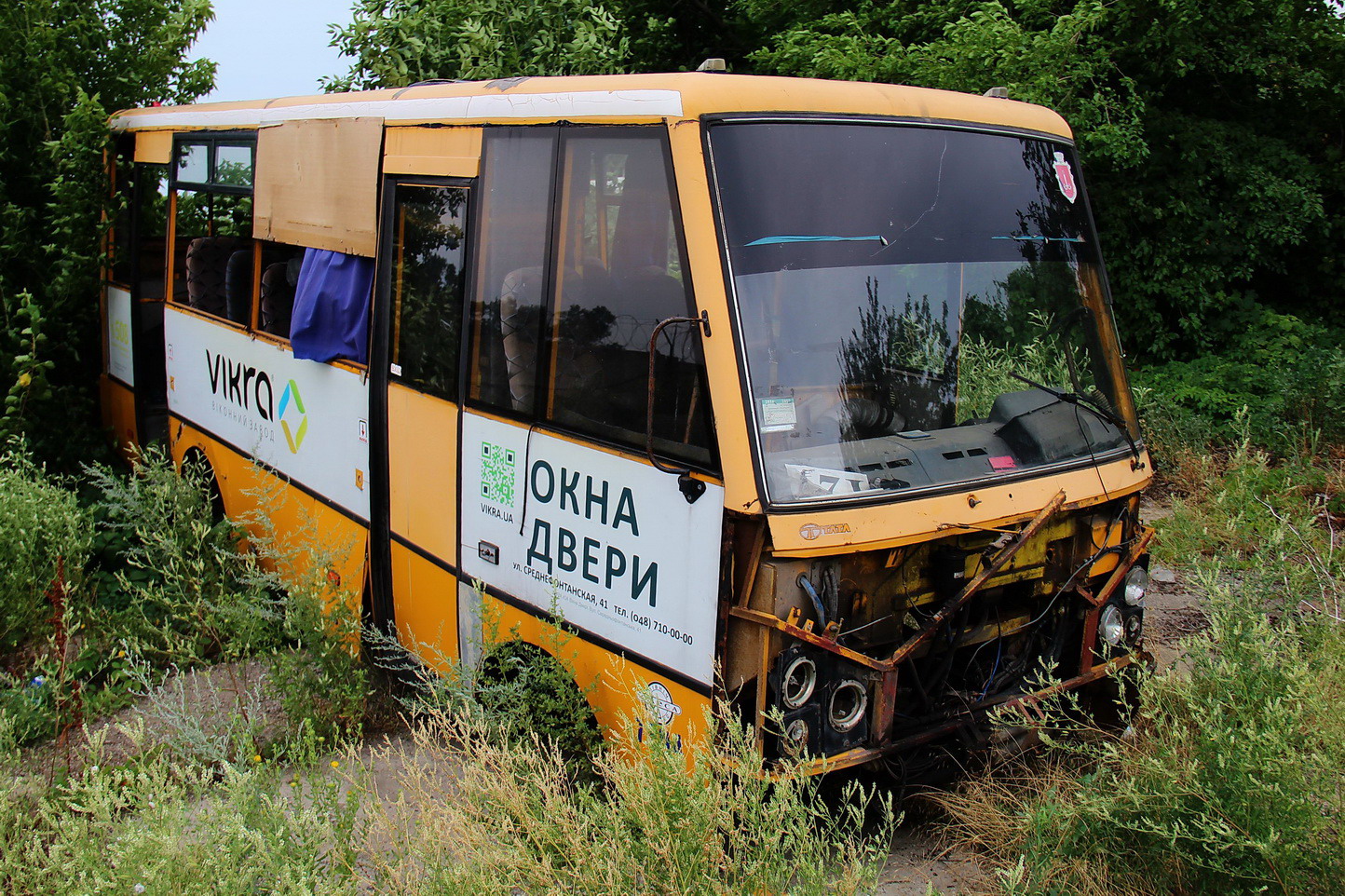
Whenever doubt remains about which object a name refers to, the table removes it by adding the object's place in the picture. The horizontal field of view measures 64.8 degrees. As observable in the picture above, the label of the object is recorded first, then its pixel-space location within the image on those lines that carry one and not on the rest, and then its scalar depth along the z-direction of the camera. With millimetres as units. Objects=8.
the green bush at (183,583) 5160
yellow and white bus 3361
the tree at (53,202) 8047
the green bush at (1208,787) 2938
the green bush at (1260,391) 8492
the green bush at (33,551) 5836
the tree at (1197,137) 9453
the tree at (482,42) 10633
